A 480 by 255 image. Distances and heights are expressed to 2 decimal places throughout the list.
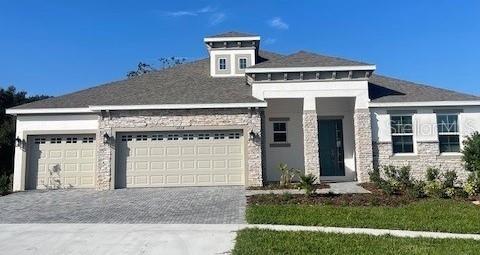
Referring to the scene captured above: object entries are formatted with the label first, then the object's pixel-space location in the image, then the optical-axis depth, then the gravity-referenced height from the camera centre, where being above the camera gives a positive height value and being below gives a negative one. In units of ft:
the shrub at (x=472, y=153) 48.01 +0.05
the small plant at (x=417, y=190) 45.46 -3.83
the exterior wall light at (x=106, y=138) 56.80 +2.58
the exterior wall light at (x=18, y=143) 59.41 +2.15
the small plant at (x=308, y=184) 45.42 -3.07
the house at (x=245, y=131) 57.52 +3.51
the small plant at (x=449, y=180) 46.75 -2.84
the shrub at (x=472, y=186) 45.29 -3.43
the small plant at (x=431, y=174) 48.78 -2.29
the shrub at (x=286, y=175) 55.26 -2.56
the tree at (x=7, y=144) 75.74 +2.61
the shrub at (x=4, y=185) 55.31 -3.43
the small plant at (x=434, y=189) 45.42 -3.72
